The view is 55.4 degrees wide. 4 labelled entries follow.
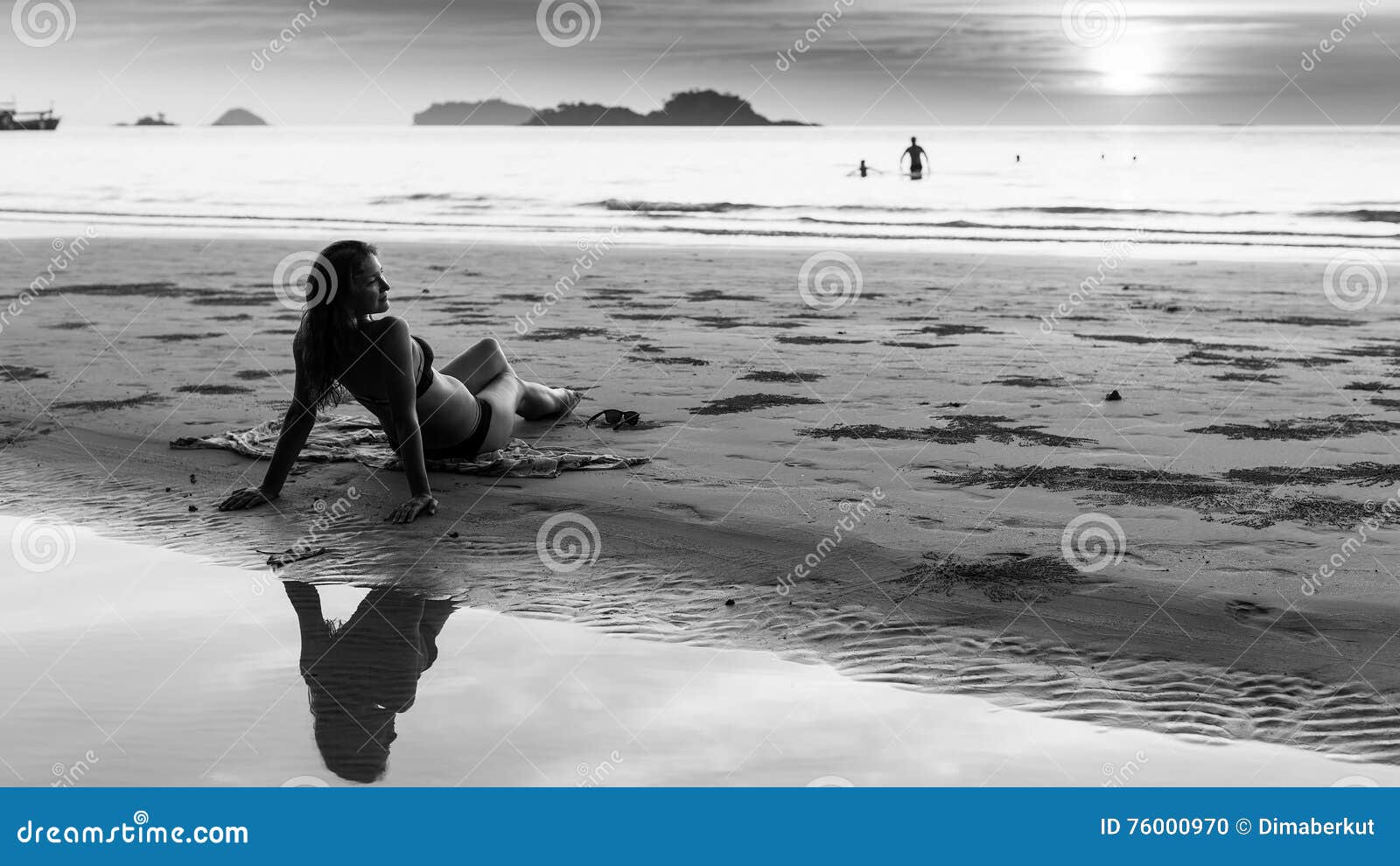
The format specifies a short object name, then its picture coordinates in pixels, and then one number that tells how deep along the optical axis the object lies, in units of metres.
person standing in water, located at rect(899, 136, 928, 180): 46.00
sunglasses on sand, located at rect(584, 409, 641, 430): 8.01
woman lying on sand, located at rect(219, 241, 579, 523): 6.09
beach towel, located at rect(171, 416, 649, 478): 6.95
